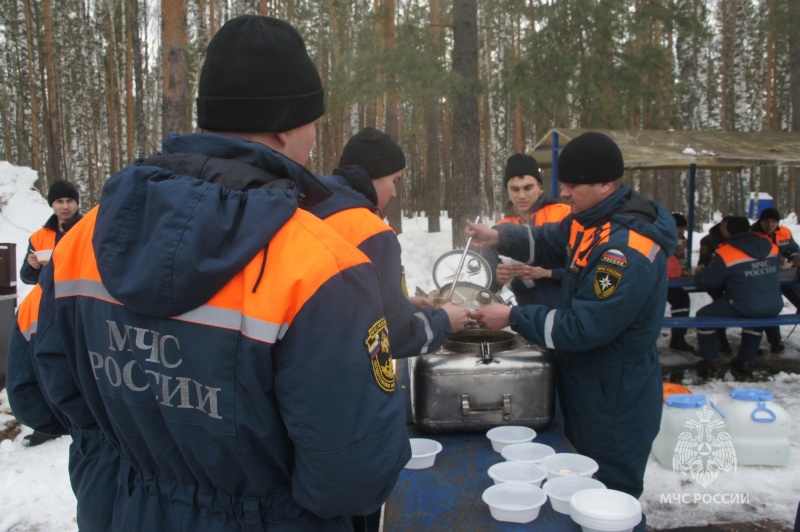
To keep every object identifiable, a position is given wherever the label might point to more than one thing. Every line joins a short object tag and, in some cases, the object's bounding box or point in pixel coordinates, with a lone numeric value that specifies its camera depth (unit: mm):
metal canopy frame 7160
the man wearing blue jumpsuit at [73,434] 1512
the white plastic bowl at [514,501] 1854
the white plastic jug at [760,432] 4316
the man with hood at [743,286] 6590
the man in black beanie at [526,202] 4645
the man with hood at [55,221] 6047
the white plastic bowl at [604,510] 1721
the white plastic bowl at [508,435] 2369
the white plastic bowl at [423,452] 2238
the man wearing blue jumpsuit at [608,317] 2576
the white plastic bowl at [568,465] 2113
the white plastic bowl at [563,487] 1915
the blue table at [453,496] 1884
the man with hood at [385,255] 1966
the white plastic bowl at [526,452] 2273
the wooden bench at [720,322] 6473
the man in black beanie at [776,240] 7395
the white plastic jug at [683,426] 4262
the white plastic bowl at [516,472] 2088
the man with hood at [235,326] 1116
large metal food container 2490
